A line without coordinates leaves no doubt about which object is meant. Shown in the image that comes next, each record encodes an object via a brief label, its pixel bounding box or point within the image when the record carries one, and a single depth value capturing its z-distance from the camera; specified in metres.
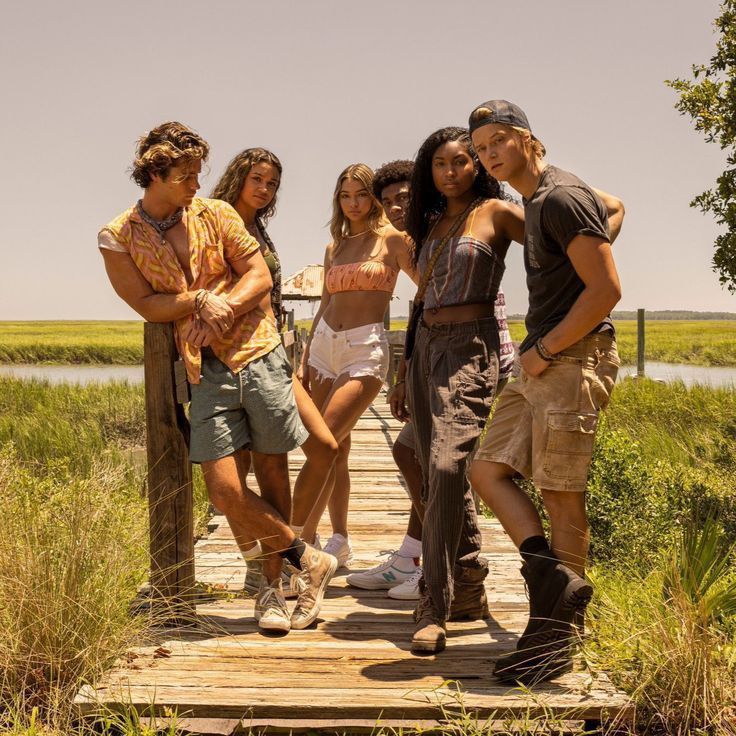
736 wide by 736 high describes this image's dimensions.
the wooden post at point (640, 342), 17.30
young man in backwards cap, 2.73
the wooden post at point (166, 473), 3.32
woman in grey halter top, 3.13
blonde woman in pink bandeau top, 4.05
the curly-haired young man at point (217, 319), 3.22
